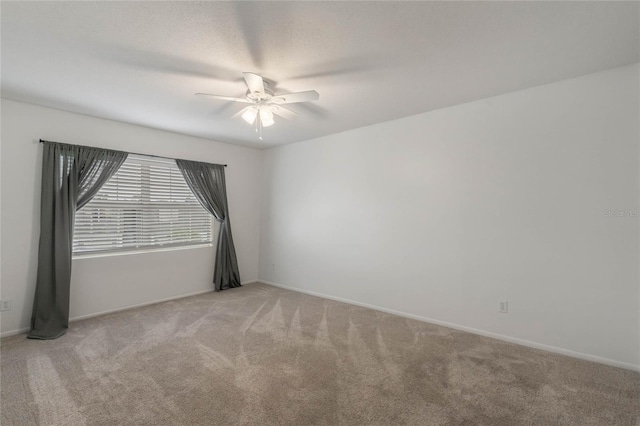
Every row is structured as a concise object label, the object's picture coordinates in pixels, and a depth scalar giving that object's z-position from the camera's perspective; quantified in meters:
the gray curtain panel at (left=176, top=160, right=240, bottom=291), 4.76
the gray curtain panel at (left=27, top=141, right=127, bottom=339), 3.30
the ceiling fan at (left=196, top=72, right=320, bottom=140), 2.39
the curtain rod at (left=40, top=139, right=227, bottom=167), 4.12
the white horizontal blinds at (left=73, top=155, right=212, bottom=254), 3.85
